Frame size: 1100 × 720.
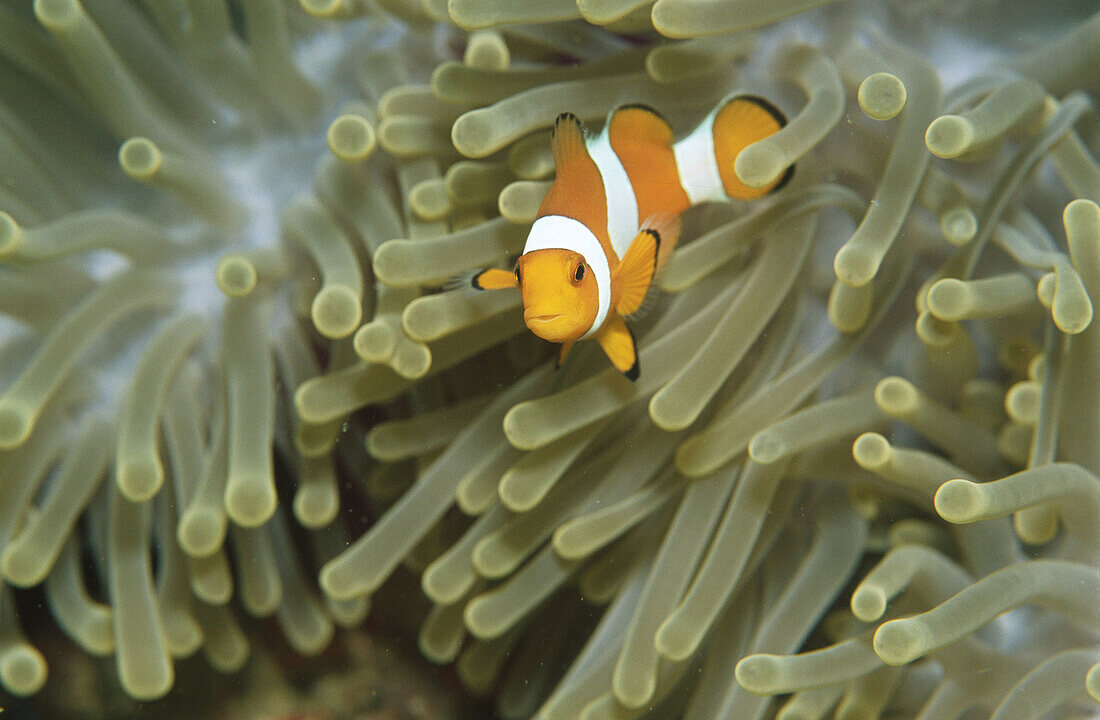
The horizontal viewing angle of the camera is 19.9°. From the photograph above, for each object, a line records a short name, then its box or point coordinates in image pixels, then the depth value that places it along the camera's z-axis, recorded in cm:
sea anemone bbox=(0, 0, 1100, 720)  51
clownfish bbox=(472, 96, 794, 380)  49
